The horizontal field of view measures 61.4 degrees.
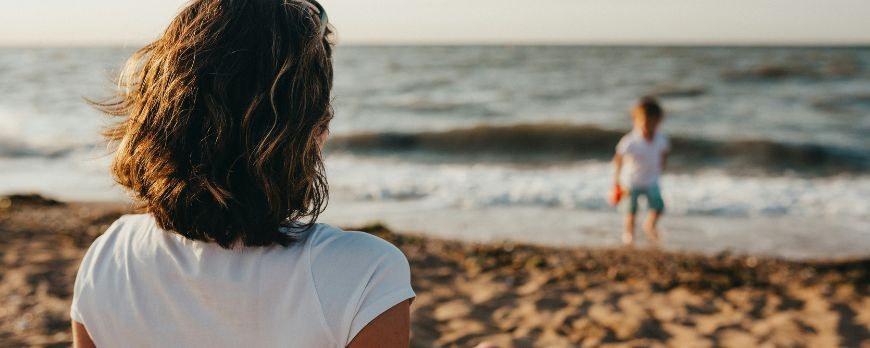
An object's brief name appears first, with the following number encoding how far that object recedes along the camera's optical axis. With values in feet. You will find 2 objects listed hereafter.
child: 22.00
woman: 3.74
